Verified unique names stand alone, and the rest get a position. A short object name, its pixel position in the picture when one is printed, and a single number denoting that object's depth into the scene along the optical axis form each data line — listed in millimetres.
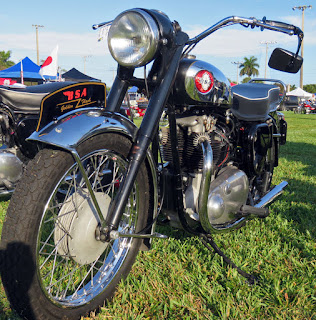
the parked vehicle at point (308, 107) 31362
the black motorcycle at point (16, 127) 3467
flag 11750
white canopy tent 42856
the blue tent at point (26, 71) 19797
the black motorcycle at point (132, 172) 1524
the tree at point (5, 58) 52356
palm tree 78625
